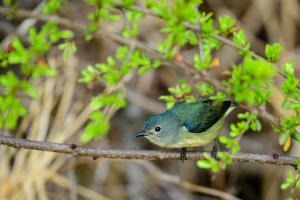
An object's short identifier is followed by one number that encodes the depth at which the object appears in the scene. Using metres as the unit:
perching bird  7.47
